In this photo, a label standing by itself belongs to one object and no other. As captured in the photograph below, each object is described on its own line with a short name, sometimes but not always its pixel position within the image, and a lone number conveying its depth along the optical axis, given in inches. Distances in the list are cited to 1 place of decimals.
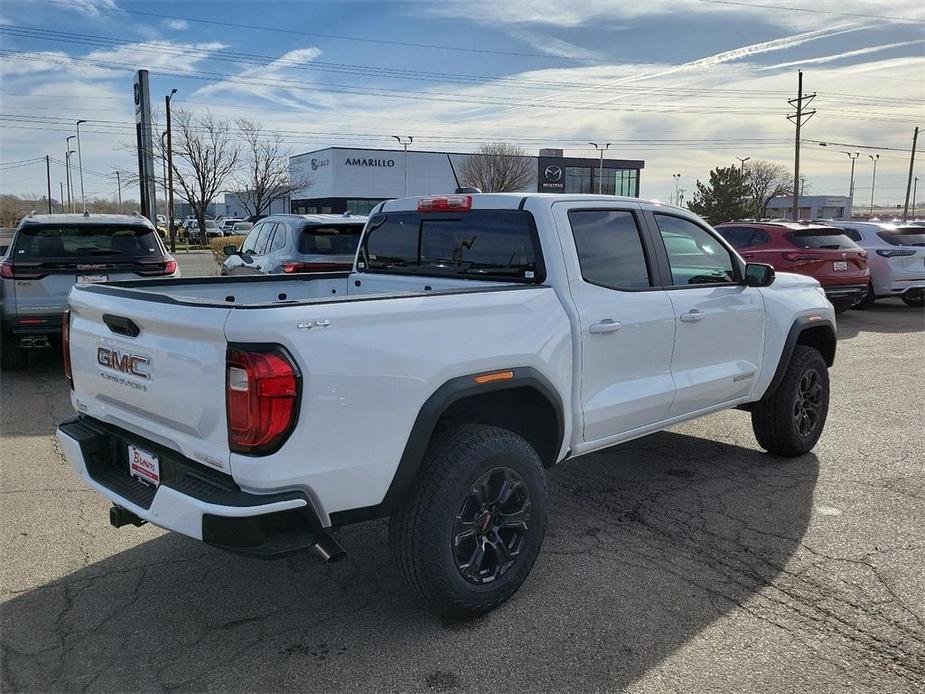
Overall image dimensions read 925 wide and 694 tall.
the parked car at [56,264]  300.8
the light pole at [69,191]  2873.8
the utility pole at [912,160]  2130.3
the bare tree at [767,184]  3046.3
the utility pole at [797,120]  1627.7
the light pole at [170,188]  1576.0
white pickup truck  101.9
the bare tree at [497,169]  2706.7
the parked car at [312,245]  355.6
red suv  460.1
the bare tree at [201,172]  1692.9
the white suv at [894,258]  535.8
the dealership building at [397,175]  2950.3
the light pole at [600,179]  3056.1
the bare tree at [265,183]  1872.5
